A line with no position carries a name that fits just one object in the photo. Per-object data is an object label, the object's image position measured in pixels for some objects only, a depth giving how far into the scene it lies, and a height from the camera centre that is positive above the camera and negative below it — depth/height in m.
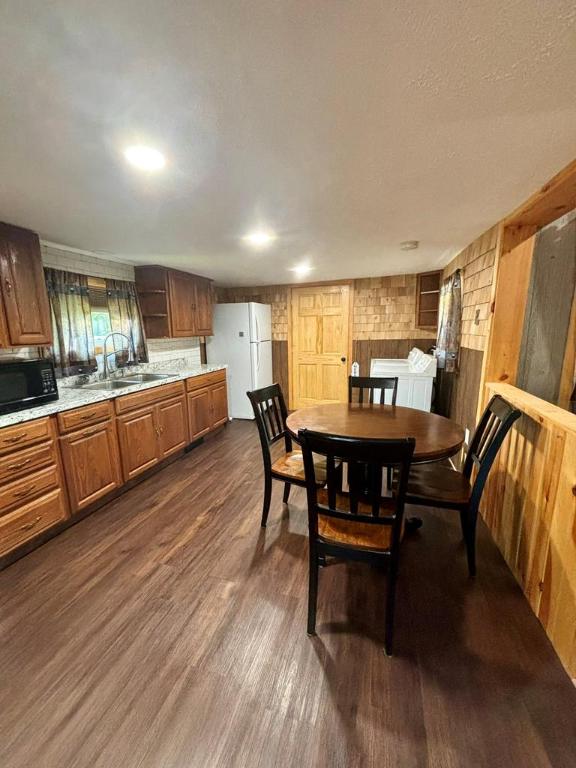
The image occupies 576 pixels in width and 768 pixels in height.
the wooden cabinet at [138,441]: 2.66 -0.97
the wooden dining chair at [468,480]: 1.64 -0.91
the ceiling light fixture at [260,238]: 2.39 +0.74
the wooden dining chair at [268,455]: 2.06 -0.90
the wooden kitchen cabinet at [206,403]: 3.55 -0.87
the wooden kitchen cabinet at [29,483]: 1.84 -0.94
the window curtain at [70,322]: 2.67 +0.09
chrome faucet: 3.13 -0.21
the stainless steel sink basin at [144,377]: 3.32 -0.49
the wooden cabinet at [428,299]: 4.22 +0.41
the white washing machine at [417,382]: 3.58 -0.60
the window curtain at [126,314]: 3.22 +0.19
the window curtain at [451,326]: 2.97 +0.03
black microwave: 1.92 -0.33
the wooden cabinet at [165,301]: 3.52 +0.36
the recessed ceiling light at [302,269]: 3.61 +0.75
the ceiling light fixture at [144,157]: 1.25 +0.73
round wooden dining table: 1.69 -0.62
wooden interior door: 4.81 -0.20
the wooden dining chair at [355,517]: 1.21 -0.83
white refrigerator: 4.53 -0.25
